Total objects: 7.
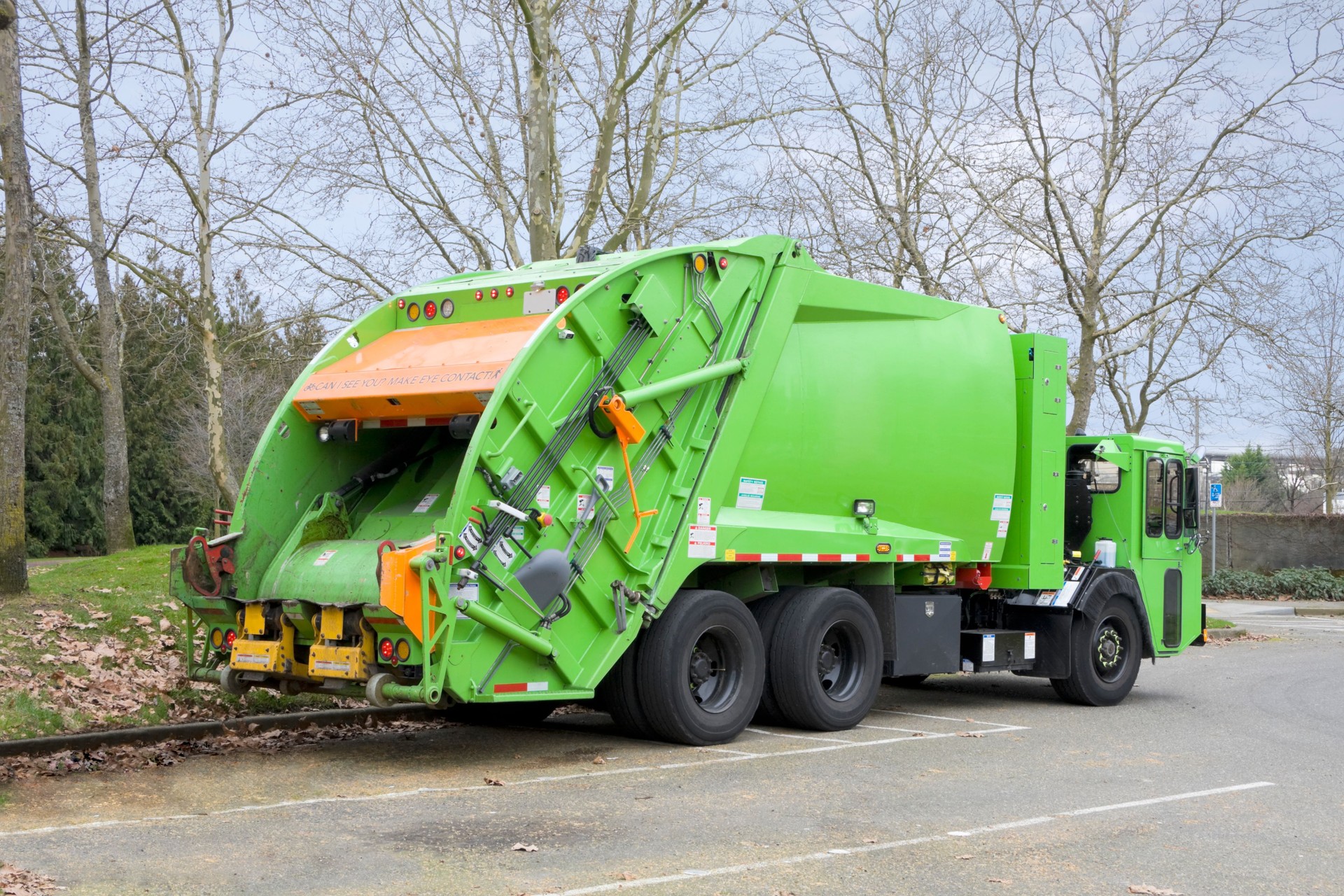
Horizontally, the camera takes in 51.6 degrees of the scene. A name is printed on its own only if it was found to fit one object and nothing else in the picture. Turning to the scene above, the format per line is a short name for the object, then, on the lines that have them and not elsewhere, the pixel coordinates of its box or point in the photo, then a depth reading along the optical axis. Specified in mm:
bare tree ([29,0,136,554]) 16984
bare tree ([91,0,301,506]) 17031
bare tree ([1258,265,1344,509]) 35250
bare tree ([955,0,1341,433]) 19281
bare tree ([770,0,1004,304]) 19578
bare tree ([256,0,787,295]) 14273
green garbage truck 7859
